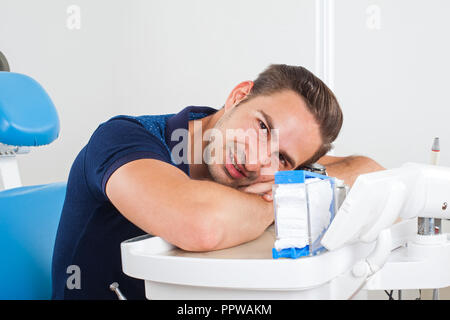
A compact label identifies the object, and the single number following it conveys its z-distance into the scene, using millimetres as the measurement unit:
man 712
